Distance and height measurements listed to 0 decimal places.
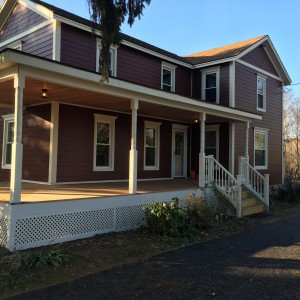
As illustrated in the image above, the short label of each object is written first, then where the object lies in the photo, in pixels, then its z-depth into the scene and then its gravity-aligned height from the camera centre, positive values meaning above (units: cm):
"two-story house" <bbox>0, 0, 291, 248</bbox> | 858 +185
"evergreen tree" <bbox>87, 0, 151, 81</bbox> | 644 +270
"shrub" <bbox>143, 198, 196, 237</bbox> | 827 -128
